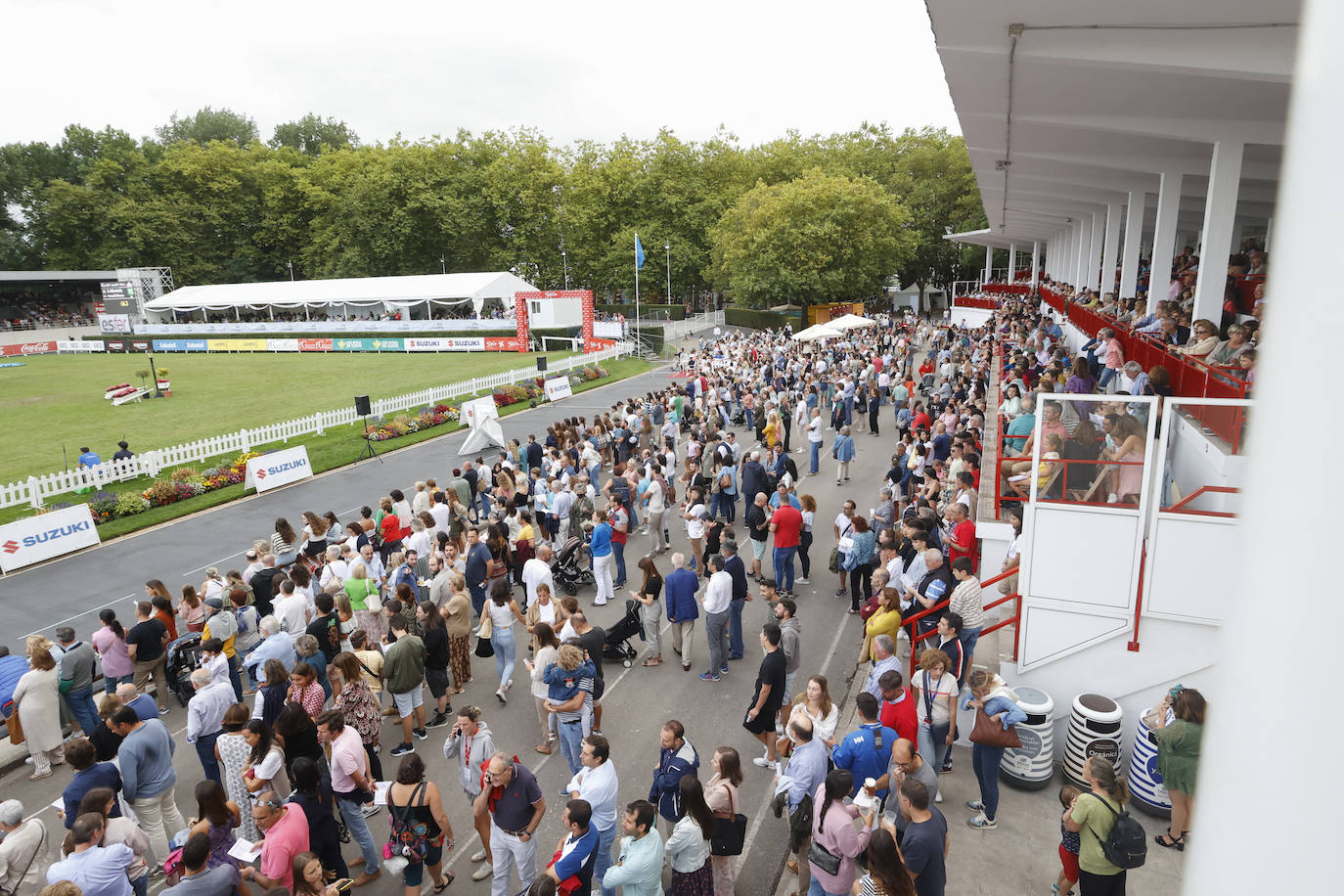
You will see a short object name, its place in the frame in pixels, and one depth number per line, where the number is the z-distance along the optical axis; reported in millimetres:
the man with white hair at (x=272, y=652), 8015
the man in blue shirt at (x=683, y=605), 9305
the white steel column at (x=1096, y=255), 27625
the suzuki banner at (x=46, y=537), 14672
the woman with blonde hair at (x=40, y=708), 8164
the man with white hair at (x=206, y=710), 7355
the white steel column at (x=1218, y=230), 11703
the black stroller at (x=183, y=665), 9547
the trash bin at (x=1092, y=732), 7113
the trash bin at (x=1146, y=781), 6922
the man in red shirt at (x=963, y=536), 9734
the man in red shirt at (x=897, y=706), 6574
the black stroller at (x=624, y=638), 10078
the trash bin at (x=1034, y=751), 7340
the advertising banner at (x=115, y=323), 61688
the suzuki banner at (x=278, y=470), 19266
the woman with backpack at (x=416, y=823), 5906
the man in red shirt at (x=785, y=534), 10945
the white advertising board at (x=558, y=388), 30750
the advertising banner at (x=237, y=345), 56594
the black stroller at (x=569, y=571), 12445
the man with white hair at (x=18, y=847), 5852
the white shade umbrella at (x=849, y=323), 32281
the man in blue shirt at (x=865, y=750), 6125
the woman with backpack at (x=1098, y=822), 5320
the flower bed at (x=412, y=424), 24109
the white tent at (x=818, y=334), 31812
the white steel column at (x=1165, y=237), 15328
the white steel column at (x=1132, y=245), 19125
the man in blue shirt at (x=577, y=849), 5316
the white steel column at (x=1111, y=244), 23328
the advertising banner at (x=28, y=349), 58781
